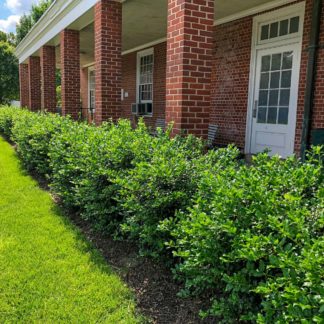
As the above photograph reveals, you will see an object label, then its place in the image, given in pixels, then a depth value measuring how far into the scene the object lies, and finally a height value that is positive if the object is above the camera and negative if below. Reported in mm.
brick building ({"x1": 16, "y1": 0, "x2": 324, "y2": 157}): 4031 +778
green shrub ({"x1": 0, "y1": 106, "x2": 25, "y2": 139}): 11530 -572
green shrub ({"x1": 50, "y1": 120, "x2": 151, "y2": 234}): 3547 -661
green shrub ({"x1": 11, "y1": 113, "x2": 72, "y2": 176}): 6008 -662
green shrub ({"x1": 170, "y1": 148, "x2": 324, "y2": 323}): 1540 -676
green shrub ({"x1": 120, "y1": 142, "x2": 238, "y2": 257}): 2801 -682
